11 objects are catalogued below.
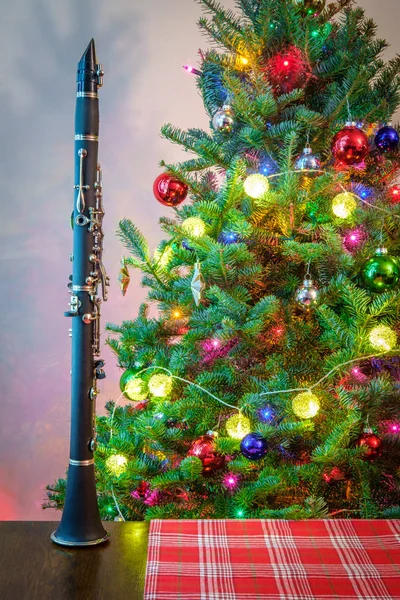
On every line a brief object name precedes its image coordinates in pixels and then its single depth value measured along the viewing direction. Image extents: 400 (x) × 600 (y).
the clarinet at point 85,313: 1.34
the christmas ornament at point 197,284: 1.58
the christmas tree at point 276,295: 1.54
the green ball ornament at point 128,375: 1.83
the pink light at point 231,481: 1.61
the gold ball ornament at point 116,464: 1.61
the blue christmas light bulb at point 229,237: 1.68
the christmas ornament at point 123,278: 1.69
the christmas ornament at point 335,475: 1.61
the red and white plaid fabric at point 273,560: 1.13
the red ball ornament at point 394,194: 1.67
